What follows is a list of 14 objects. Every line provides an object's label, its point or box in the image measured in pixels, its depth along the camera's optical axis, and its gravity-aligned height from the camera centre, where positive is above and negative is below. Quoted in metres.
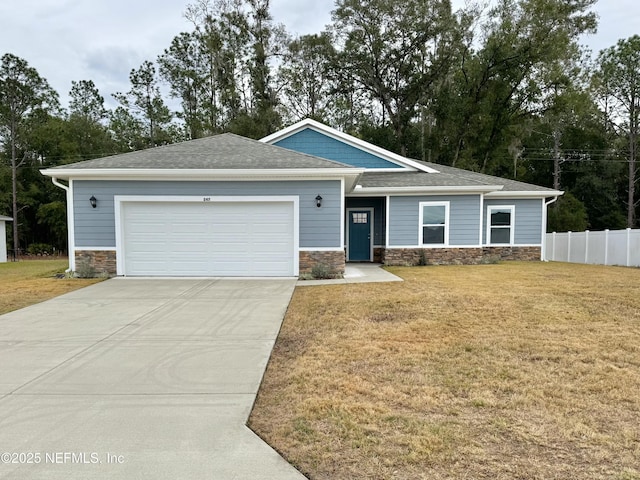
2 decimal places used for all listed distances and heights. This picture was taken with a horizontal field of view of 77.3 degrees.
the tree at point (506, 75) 22.77 +8.84
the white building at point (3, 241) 22.77 -1.22
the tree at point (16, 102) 26.86 +8.29
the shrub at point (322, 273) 10.34 -1.35
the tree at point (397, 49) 25.59 +11.52
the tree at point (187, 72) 29.22 +10.88
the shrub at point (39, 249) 29.12 -2.13
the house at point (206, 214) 10.27 +0.17
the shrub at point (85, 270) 10.42 -1.30
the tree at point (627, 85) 27.97 +9.76
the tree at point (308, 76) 27.97 +10.37
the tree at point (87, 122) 32.28 +8.29
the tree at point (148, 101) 31.02 +9.36
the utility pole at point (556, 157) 30.62 +4.97
